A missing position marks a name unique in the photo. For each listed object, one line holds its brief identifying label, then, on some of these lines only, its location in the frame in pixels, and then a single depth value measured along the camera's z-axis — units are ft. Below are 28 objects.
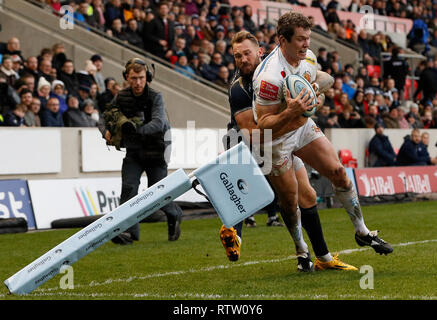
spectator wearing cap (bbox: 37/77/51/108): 53.62
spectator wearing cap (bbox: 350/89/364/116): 77.30
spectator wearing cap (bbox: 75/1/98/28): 65.92
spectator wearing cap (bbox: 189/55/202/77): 71.36
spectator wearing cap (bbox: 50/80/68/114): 54.65
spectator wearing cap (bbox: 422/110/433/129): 83.05
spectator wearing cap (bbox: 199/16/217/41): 76.07
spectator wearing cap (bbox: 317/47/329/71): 81.36
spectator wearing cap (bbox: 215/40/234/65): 73.51
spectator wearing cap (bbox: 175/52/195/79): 68.41
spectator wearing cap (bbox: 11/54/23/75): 54.85
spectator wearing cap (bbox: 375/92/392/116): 80.64
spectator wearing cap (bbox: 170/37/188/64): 70.18
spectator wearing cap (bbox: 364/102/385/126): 74.48
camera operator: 36.68
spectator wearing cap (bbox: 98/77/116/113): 57.36
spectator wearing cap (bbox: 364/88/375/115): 79.50
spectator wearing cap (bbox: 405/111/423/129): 81.08
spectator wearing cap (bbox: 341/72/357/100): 80.23
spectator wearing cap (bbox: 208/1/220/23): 80.53
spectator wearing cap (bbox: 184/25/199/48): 72.79
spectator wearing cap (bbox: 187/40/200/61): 72.18
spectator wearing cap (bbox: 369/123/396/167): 68.90
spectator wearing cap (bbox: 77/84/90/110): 56.95
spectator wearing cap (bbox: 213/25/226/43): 75.92
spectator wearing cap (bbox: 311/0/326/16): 100.78
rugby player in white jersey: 25.57
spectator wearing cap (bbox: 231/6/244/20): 82.12
